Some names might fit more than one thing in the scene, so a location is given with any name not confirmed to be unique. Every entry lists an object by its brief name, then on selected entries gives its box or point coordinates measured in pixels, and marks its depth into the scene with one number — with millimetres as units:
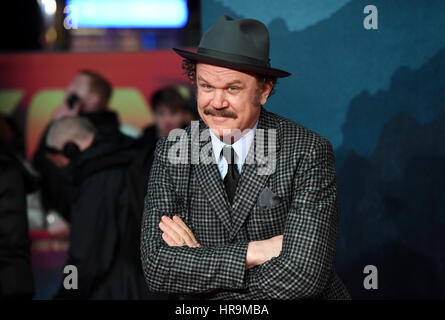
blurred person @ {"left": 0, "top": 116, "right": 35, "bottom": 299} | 7453
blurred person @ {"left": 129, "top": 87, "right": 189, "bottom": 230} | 11391
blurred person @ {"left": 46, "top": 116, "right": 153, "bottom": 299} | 8898
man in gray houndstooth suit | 4980
